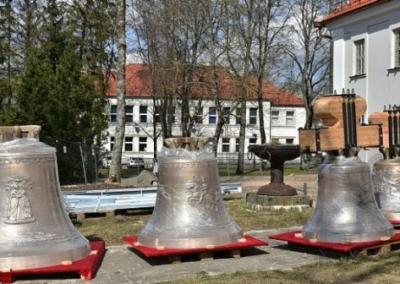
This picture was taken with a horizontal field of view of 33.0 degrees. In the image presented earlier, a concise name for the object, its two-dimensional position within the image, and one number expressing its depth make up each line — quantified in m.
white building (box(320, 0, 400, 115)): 24.72
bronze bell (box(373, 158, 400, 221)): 9.97
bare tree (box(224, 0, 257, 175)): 37.12
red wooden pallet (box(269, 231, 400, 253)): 8.34
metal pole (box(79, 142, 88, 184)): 22.32
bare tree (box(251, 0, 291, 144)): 40.19
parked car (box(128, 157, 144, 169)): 55.55
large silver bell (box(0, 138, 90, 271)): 7.43
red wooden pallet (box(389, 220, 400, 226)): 9.89
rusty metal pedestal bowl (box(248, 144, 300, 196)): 14.31
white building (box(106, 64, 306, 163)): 63.87
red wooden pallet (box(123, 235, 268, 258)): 8.21
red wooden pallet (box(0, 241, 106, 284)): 7.23
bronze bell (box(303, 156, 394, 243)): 8.68
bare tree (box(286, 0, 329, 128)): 48.78
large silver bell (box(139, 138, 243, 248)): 8.53
